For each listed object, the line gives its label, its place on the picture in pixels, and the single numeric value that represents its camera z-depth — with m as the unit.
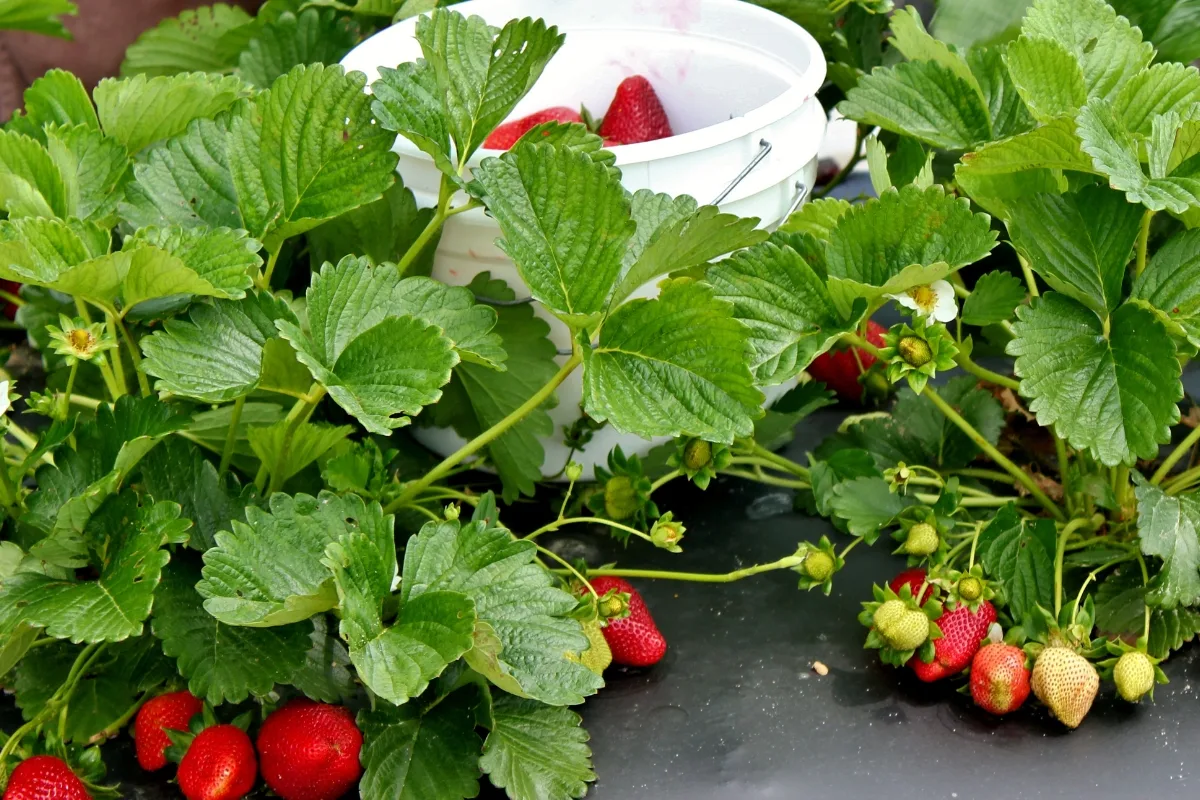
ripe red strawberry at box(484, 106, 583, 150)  0.86
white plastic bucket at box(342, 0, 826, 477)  0.74
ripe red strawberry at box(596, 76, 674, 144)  0.92
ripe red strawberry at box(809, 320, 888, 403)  0.92
